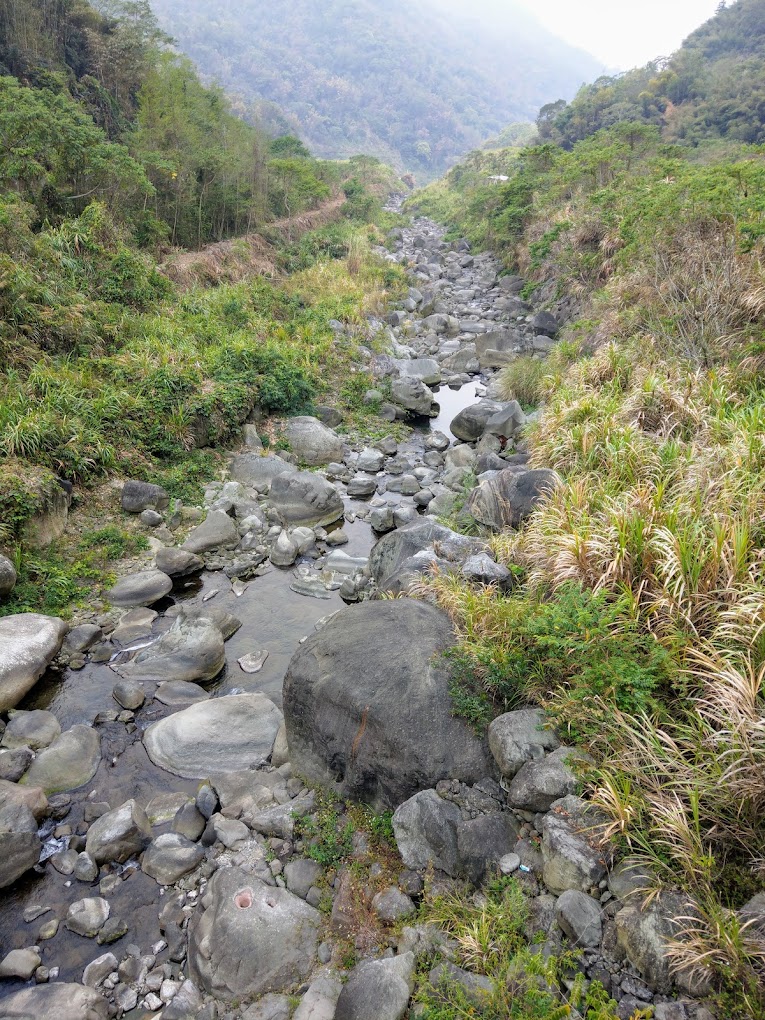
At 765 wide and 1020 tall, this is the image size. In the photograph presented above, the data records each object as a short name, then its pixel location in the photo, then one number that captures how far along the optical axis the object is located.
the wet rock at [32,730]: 5.66
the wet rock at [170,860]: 4.62
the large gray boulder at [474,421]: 12.69
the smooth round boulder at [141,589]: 7.94
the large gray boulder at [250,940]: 3.88
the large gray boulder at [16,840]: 4.49
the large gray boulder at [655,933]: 3.04
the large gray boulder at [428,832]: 4.20
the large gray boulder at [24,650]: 6.08
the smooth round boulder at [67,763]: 5.33
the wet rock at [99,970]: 3.95
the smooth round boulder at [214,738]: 5.69
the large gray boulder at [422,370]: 16.23
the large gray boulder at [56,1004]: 3.64
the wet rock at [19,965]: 3.96
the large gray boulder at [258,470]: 10.92
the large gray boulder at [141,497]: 9.44
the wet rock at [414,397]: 14.55
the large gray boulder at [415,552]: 7.13
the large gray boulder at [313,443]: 12.23
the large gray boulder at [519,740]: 4.36
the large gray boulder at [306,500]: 10.30
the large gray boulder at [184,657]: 6.75
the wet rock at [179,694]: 6.44
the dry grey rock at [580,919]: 3.35
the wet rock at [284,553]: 9.14
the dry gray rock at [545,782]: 4.04
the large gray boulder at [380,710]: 4.71
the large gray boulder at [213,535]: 9.14
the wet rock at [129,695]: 6.28
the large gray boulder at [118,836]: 4.74
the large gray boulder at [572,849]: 3.60
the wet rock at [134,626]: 7.34
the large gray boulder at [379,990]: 3.42
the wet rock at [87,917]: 4.26
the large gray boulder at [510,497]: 7.79
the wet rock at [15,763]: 5.29
